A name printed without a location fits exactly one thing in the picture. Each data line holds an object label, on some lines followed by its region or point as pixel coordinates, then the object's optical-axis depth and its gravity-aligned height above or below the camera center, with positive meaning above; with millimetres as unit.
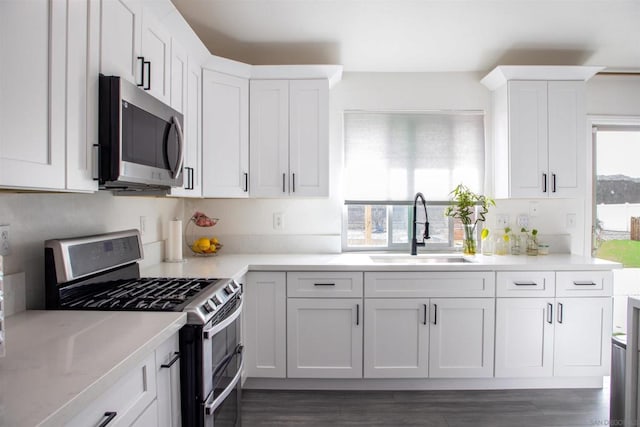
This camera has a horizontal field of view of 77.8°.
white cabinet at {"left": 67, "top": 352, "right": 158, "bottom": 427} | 937 -502
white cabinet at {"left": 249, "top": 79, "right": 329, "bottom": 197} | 2861 +552
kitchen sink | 3070 -359
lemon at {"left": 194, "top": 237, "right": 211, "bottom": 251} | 2904 -239
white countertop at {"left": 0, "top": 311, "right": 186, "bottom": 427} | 796 -382
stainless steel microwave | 1390 +282
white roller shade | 3254 +494
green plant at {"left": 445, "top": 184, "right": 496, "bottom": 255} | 3137 +40
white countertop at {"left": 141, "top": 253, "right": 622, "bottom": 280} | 2455 -343
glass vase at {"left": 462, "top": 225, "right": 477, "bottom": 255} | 3129 -222
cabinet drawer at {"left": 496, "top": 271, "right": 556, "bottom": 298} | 2648 -458
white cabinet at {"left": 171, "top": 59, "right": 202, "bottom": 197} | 2230 +567
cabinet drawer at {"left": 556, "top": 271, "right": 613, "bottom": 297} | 2656 -450
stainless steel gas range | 1449 -358
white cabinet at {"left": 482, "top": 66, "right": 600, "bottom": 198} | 2943 +616
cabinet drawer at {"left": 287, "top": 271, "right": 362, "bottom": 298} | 2627 -473
